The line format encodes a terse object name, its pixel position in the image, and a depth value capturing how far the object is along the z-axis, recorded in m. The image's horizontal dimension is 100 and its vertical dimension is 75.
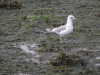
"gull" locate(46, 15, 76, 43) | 16.27
